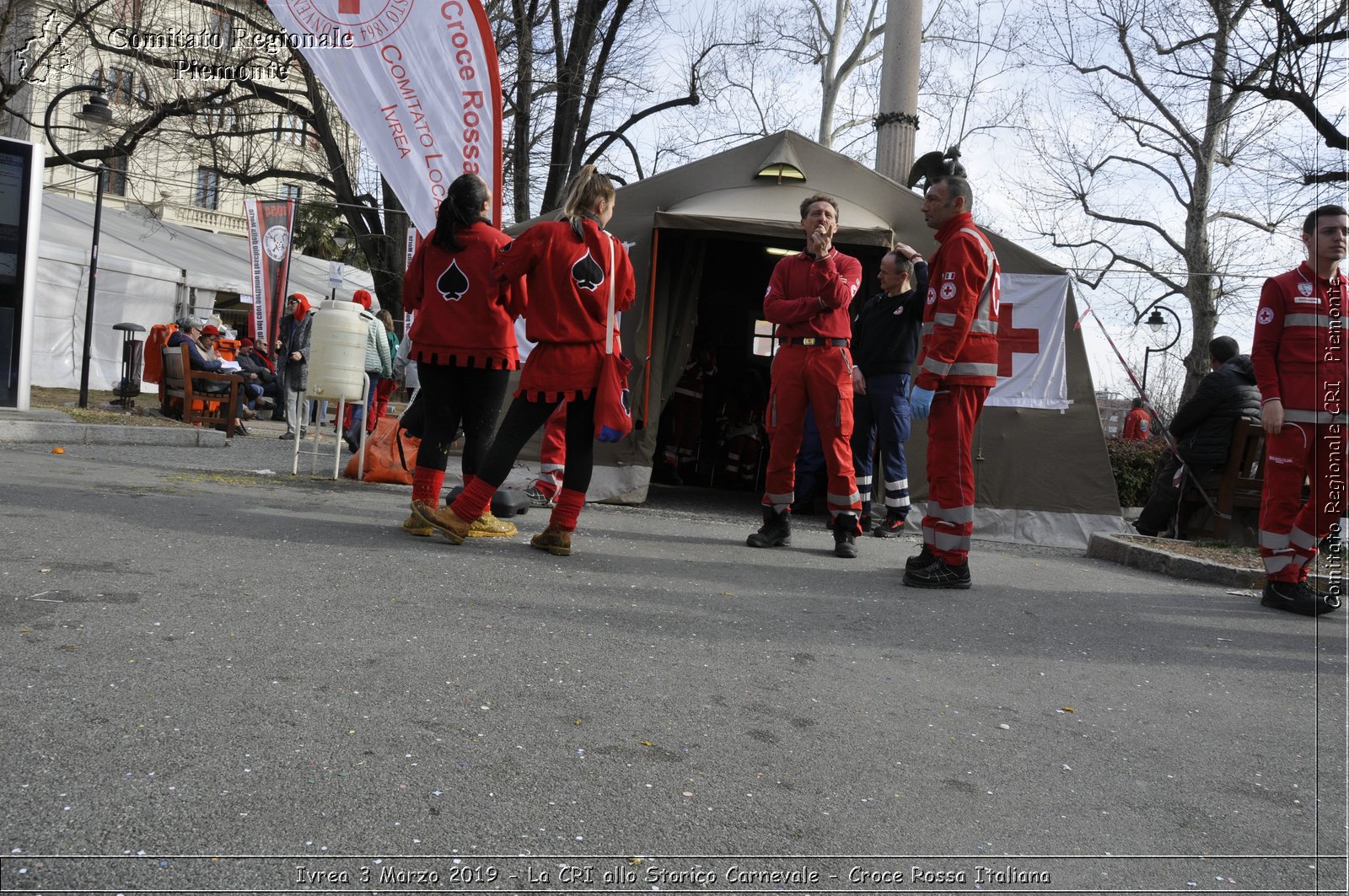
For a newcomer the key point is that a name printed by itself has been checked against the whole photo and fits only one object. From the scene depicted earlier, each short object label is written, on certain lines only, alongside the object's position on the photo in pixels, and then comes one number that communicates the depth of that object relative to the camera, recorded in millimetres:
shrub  13523
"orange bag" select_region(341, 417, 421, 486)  8555
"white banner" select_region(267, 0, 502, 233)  7430
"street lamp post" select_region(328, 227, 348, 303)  12955
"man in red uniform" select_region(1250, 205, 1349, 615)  5703
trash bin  14945
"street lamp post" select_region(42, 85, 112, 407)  12525
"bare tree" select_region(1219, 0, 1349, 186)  12273
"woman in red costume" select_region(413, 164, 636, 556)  5355
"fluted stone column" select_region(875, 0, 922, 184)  10797
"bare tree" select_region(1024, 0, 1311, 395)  19266
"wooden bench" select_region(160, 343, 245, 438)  13227
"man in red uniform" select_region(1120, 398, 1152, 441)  18953
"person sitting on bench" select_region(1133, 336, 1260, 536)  8789
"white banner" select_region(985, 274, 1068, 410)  8977
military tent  8977
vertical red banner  16547
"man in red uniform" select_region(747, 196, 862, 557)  6441
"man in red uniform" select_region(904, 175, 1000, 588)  5512
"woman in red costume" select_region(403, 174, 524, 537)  5672
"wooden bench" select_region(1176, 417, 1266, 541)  8680
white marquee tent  18688
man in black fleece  7875
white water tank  7852
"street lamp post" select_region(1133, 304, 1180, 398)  22578
